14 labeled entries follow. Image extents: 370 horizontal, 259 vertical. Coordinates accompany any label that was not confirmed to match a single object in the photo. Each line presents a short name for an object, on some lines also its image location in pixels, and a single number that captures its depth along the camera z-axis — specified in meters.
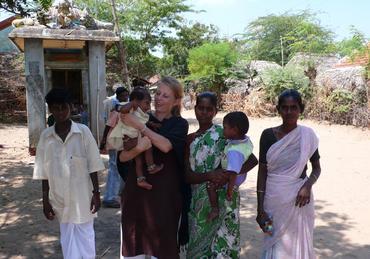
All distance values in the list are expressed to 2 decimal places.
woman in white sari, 2.63
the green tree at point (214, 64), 20.80
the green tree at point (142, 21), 21.06
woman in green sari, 2.49
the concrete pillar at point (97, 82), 9.36
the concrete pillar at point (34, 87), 8.76
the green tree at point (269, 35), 32.03
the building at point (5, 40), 21.52
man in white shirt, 2.82
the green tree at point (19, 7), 5.52
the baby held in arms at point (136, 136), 2.32
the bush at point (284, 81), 15.73
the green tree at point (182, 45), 22.94
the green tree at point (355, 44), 13.33
